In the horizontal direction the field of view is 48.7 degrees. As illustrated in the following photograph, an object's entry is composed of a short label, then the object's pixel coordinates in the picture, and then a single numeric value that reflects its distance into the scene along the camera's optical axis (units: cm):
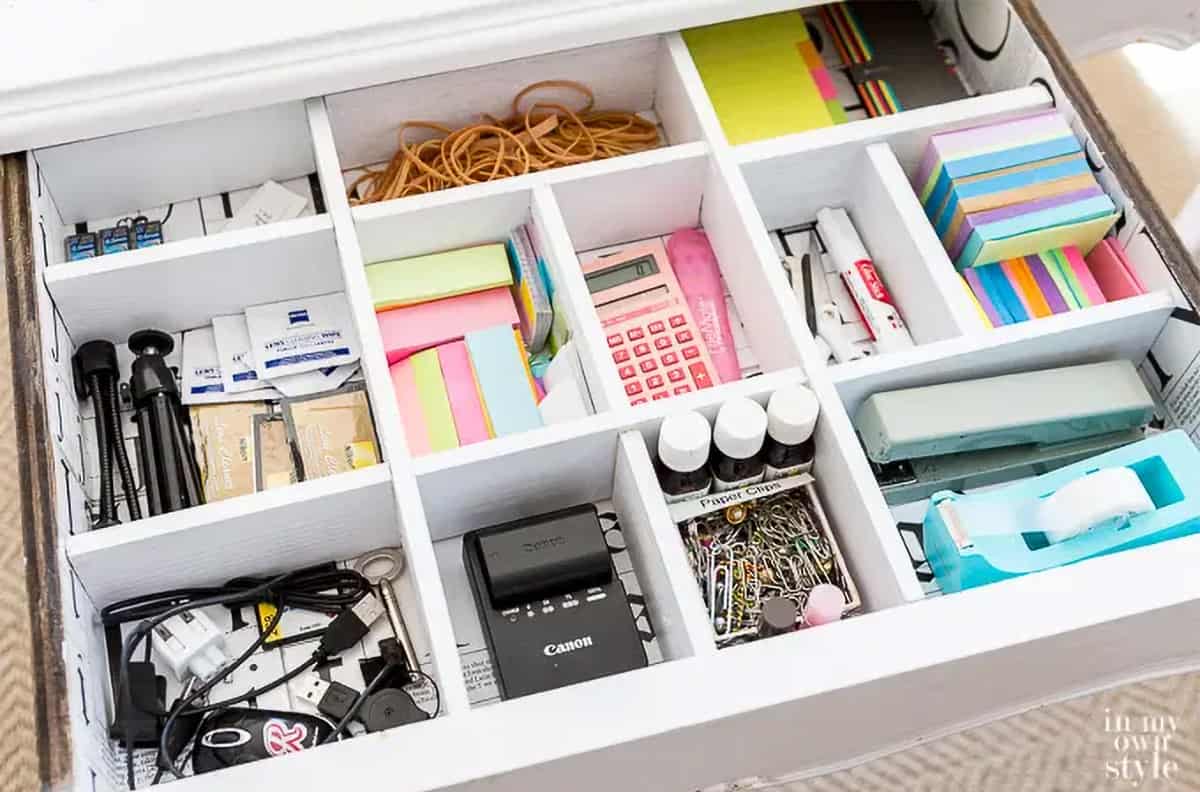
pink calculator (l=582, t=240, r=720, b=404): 145
